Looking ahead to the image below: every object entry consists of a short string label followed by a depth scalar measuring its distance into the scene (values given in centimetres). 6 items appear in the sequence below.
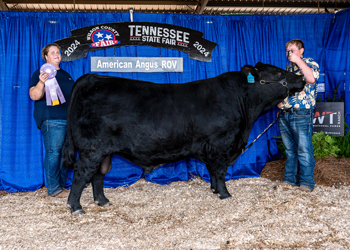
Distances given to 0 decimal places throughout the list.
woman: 340
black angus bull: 278
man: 334
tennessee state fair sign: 401
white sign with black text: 405
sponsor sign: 405
